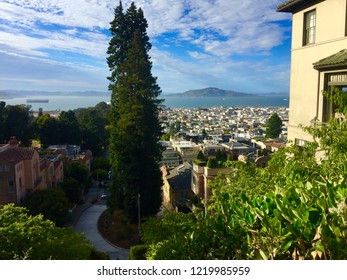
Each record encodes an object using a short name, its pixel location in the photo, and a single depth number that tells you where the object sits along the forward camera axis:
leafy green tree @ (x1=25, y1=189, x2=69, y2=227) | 20.16
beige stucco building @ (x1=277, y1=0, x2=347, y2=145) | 9.22
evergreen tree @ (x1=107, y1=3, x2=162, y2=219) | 21.17
